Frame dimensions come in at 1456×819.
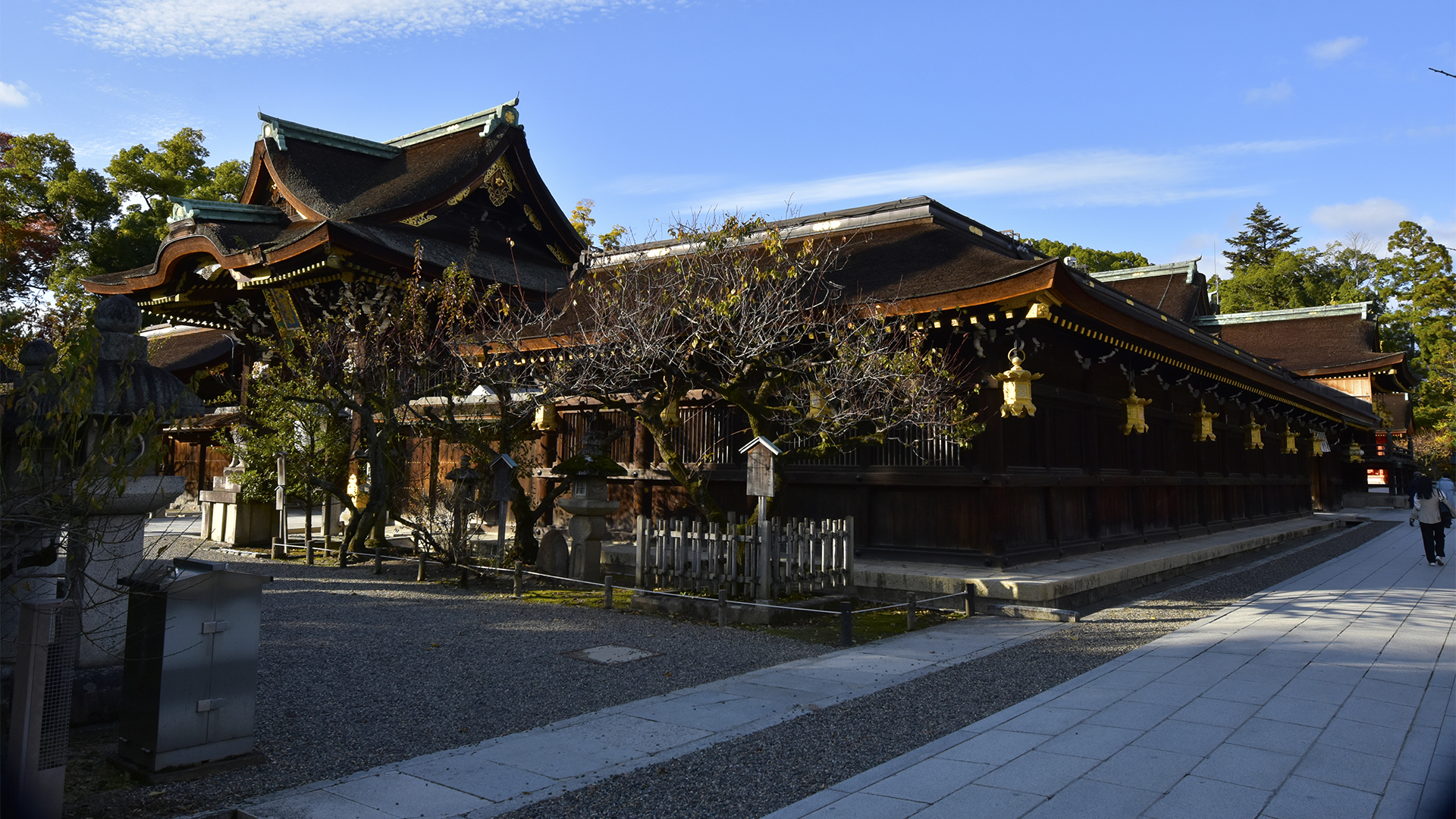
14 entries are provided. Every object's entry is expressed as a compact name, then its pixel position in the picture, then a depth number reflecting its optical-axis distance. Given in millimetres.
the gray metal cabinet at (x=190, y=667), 4402
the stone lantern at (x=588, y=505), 11828
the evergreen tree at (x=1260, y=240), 67000
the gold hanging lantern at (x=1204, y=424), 16945
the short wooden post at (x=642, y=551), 10344
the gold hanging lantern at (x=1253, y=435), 20141
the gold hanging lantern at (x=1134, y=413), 13898
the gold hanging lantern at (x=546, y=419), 11930
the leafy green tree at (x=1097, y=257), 52188
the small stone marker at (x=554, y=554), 12281
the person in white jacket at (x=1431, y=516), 14406
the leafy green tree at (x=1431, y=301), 35750
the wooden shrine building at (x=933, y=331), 11016
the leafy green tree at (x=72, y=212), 27406
